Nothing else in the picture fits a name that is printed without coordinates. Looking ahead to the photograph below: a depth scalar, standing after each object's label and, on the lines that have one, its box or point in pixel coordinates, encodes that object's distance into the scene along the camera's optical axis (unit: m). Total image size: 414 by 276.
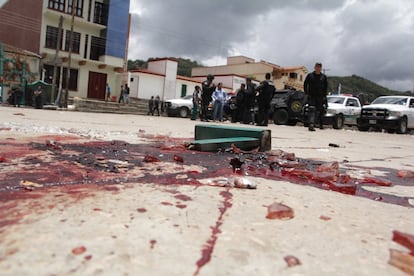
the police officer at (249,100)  11.86
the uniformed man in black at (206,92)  11.54
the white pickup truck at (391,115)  13.55
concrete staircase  23.53
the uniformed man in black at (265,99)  9.76
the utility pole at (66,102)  21.29
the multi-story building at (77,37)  26.70
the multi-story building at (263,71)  50.75
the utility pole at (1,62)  22.38
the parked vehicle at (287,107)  13.08
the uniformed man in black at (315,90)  8.08
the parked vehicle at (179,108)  17.69
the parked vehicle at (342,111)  13.92
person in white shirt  12.80
